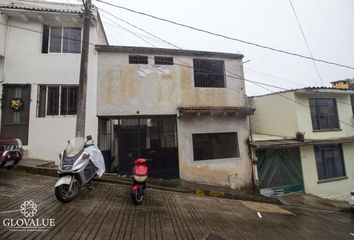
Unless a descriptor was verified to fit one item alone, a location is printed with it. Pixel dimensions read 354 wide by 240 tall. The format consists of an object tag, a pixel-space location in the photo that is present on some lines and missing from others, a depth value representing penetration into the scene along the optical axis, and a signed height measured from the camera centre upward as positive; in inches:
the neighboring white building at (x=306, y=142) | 433.7 -7.9
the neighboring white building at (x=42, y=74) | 356.5 +137.2
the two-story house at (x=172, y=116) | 385.1 +55.4
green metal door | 426.9 -68.3
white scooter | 194.9 -21.6
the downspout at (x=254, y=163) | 411.5 -48.0
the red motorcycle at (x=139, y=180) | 216.1 -40.6
